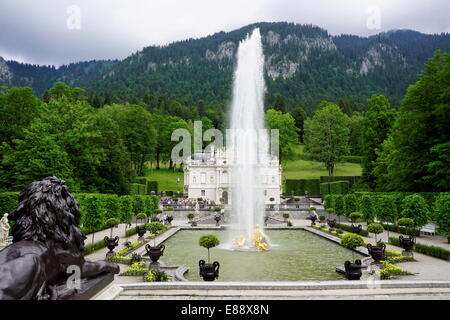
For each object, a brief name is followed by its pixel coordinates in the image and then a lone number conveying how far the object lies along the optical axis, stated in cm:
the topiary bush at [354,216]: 3046
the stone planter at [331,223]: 2947
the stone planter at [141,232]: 2380
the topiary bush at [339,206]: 3822
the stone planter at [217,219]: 3531
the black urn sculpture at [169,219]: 3566
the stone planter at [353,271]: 1199
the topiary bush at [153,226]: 2088
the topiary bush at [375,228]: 1989
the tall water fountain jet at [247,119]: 2781
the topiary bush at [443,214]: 2112
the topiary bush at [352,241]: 1539
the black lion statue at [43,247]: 468
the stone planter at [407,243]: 1716
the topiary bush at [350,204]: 3662
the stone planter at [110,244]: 1735
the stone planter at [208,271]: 1152
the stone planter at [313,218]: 3419
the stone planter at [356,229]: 2569
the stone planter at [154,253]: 1427
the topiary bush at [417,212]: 2391
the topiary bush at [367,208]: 3139
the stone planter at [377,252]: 1444
